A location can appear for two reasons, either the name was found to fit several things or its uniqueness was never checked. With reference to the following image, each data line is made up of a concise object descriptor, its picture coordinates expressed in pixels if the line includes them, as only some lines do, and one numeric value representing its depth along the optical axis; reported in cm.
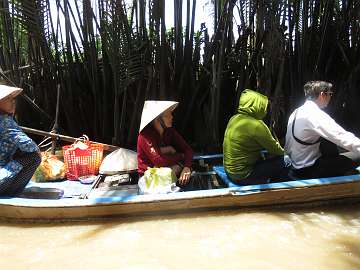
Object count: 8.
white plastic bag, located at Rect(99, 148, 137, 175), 422
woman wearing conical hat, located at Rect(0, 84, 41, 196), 356
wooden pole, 447
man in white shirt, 339
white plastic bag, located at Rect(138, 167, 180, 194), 362
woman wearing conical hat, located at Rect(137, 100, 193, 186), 374
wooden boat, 353
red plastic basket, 433
